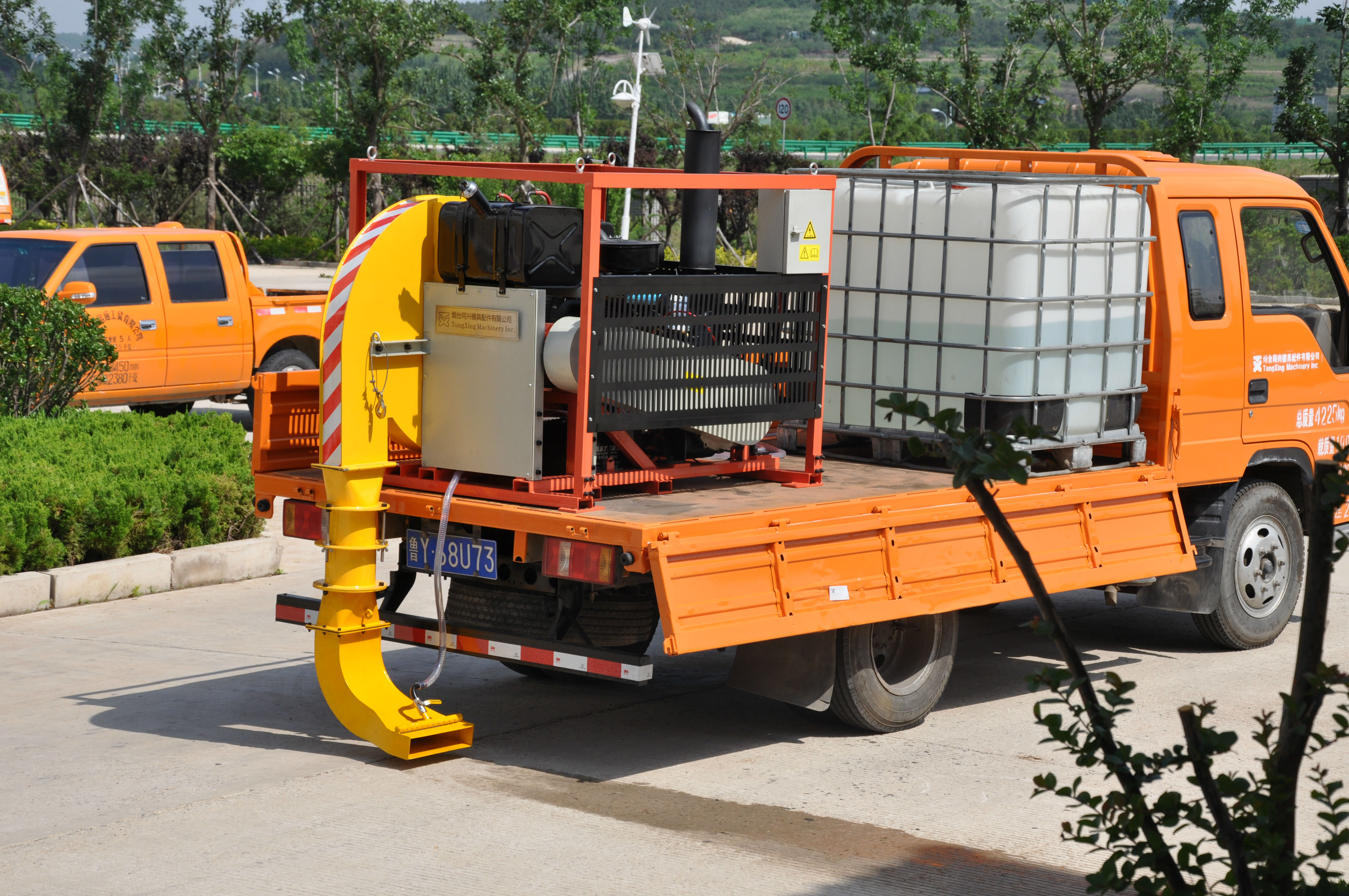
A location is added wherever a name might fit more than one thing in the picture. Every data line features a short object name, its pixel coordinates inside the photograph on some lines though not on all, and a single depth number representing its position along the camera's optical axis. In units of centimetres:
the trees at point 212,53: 3478
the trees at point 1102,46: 2589
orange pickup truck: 1373
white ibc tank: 726
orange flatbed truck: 608
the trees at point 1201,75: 2670
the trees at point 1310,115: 2748
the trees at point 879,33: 2805
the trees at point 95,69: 3306
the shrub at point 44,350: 1094
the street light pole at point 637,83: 1419
